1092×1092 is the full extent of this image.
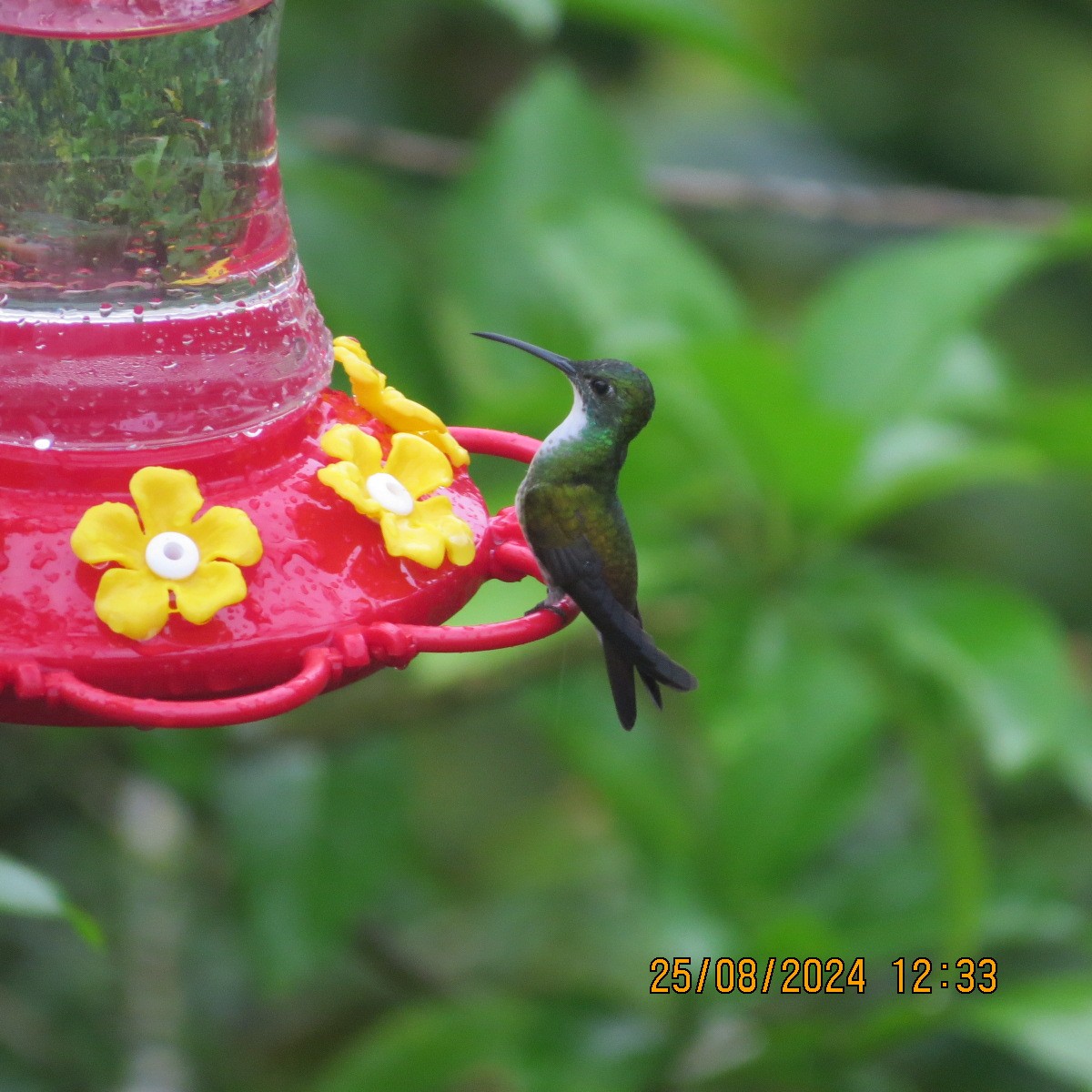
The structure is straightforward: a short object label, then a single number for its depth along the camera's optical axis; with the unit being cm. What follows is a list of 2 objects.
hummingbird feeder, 328
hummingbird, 385
